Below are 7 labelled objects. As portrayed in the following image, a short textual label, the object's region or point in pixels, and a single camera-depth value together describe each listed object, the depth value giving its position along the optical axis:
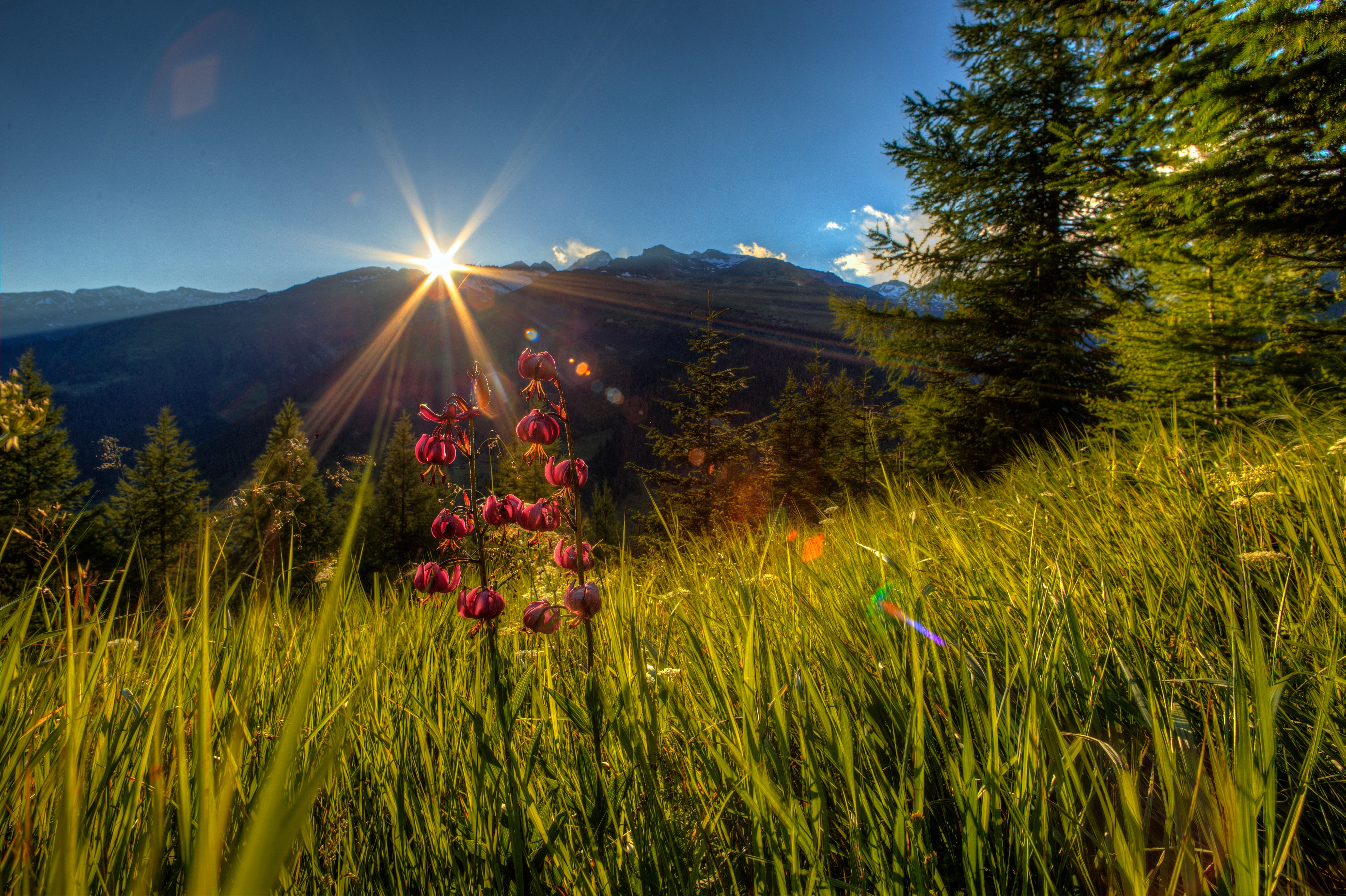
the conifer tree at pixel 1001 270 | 8.55
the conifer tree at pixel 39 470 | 14.90
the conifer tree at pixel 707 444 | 14.27
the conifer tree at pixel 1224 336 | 4.21
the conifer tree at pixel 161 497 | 18.53
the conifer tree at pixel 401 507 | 24.45
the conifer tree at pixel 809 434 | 17.92
